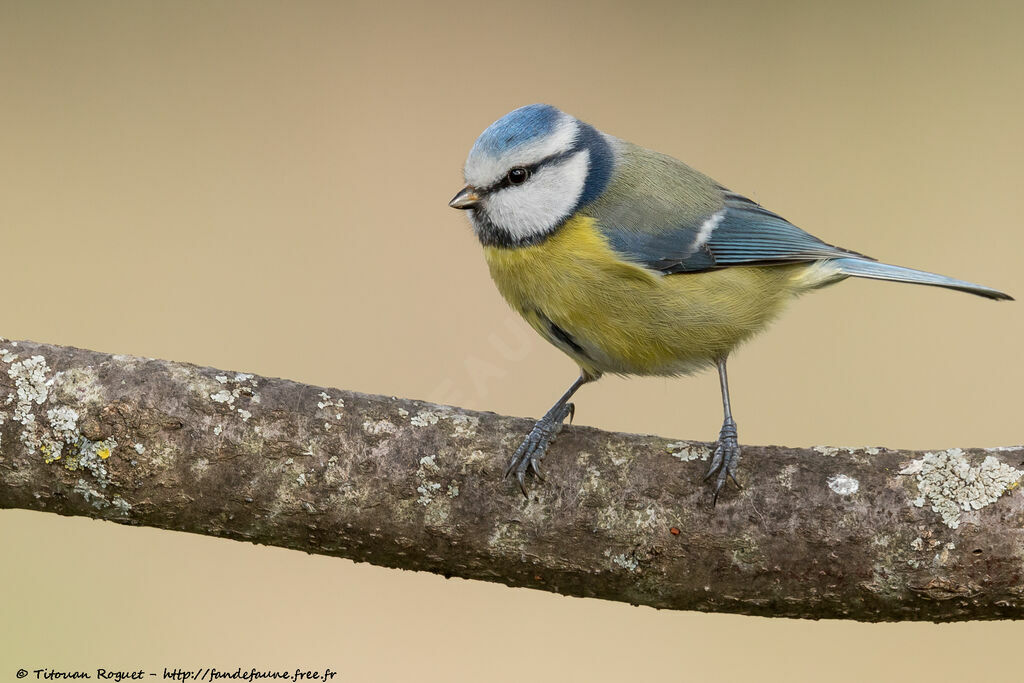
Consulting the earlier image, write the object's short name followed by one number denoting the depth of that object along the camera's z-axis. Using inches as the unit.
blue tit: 154.4
